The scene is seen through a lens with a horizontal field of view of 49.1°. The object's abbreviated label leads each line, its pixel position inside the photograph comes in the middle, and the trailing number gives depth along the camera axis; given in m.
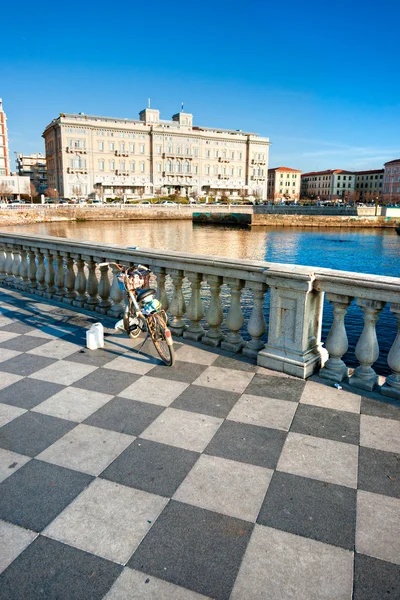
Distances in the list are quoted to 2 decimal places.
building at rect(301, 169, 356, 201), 154.62
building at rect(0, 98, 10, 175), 86.81
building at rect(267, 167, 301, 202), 153.04
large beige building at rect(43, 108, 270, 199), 101.56
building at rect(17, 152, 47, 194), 128.12
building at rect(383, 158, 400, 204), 131.00
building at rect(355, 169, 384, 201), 145.38
